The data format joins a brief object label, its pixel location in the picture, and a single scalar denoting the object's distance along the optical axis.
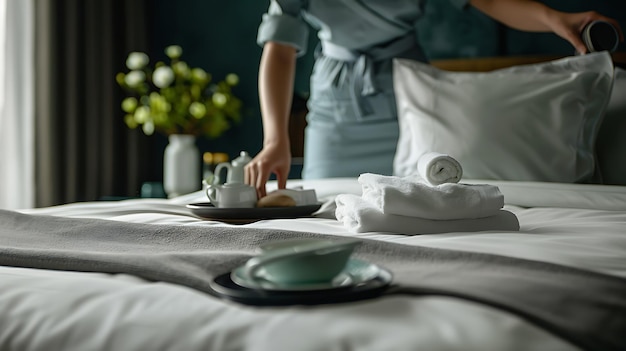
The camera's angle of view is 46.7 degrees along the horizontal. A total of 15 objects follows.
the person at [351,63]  2.57
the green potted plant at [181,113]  3.75
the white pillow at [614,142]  2.12
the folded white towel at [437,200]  1.35
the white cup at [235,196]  1.80
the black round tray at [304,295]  0.83
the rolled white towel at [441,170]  1.54
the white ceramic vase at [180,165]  3.76
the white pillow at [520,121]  2.06
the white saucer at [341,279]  0.85
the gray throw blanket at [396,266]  0.81
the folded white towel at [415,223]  1.38
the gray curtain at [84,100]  3.85
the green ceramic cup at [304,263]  0.84
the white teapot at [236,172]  2.16
